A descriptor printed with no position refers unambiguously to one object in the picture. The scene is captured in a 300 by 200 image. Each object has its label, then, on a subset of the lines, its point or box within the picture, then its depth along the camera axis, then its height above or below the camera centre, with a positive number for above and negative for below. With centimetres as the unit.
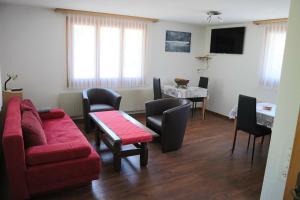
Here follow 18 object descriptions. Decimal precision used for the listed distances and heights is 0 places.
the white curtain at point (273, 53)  468 +24
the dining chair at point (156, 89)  555 -65
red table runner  302 -94
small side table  400 -67
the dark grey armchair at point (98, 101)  443 -85
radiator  505 -94
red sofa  225 -107
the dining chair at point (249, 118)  343 -78
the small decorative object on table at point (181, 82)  565 -50
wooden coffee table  303 -115
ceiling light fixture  425 +89
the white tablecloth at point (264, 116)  341 -74
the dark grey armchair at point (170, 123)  361 -98
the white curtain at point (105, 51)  497 +16
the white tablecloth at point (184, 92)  543 -69
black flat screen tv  548 +55
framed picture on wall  602 +50
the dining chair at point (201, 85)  587 -57
